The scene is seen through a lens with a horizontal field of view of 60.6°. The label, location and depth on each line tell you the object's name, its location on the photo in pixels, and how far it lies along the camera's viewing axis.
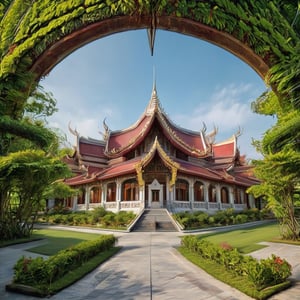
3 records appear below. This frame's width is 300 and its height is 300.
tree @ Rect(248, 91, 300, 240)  8.73
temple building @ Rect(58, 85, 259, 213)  22.00
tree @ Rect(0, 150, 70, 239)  9.72
